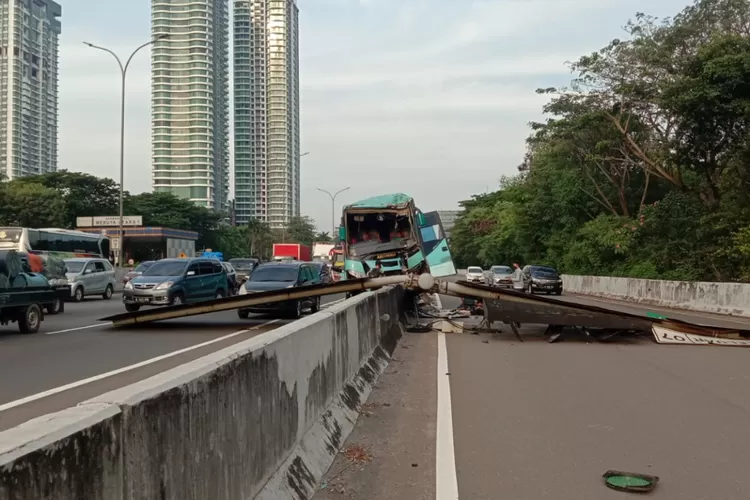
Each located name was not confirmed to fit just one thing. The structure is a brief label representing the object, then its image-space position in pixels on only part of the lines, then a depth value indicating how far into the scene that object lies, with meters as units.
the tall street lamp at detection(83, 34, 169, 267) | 38.01
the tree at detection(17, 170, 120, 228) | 79.94
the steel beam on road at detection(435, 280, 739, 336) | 15.09
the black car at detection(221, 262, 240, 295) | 25.85
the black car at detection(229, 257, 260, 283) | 44.00
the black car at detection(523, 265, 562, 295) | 39.91
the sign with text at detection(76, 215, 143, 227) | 66.81
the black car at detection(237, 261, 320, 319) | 20.00
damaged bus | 25.19
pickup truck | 15.34
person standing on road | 37.12
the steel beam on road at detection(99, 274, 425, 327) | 16.11
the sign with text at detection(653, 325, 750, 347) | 14.84
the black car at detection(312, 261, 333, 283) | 33.38
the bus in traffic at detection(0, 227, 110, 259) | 34.16
